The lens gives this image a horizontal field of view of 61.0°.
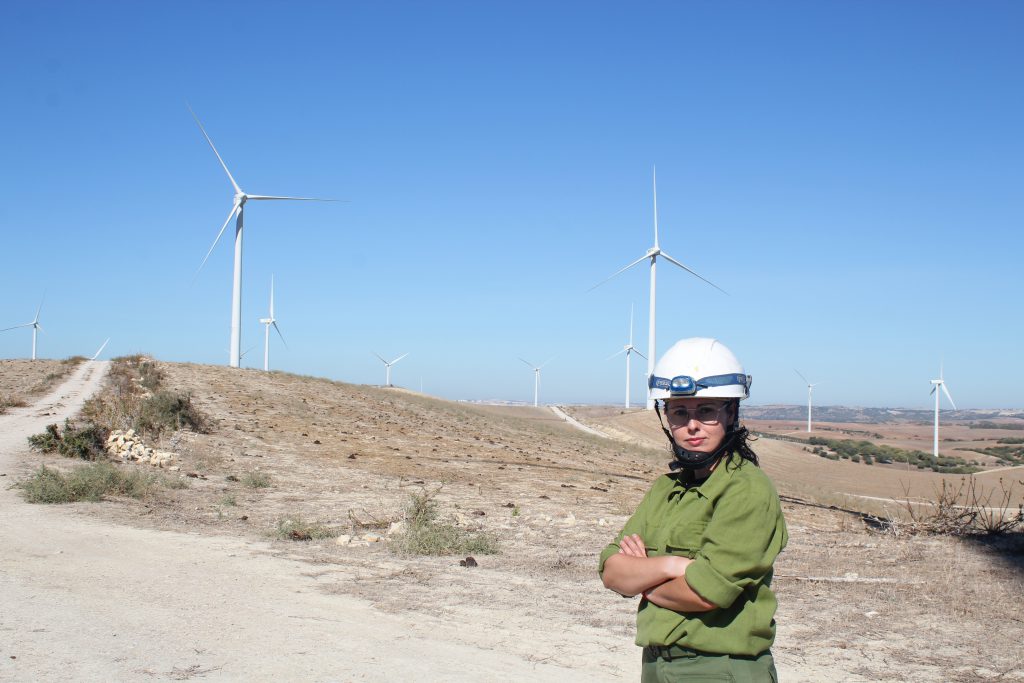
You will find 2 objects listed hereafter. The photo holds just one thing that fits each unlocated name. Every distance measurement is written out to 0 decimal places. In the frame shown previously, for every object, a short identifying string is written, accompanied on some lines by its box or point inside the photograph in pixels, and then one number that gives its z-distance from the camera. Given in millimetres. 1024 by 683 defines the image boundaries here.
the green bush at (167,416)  21625
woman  2941
